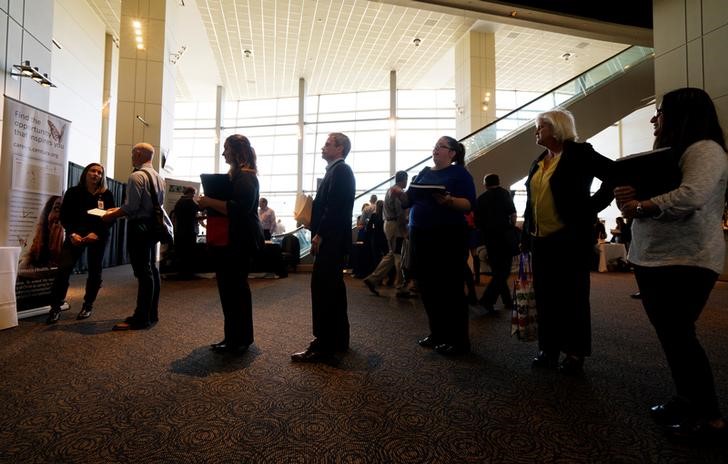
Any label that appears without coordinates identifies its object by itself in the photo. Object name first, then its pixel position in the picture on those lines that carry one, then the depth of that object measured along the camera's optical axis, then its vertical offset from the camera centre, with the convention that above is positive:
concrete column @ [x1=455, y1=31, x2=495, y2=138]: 12.45 +5.55
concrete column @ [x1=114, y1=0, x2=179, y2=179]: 8.62 +3.77
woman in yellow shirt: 2.15 +0.07
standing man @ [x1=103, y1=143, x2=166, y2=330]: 3.08 +0.14
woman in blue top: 2.61 +0.01
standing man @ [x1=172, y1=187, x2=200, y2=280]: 6.43 +0.21
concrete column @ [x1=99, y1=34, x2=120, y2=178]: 12.33 +4.50
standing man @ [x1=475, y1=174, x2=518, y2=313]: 4.26 +0.21
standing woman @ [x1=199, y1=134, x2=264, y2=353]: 2.48 +0.02
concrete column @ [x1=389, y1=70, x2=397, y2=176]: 16.61 +5.42
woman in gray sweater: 1.43 +0.01
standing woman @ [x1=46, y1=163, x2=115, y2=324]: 3.47 +0.10
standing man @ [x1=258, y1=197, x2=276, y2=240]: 7.99 +0.64
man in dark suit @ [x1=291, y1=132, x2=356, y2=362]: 2.43 -0.02
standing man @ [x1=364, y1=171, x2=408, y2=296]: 5.13 +0.18
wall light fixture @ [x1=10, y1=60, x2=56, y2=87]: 4.26 +1.95
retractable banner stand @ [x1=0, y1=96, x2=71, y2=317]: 3.48 +0.43
